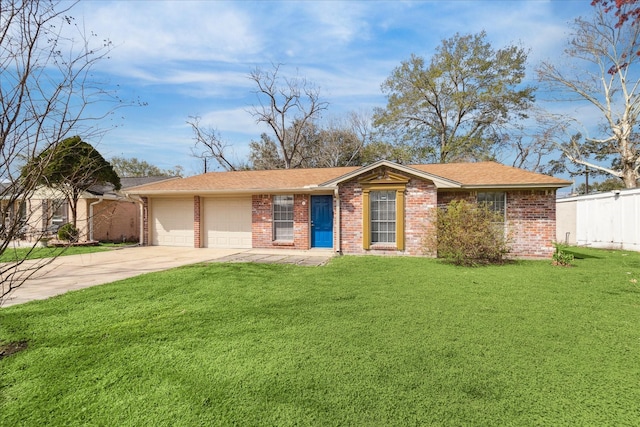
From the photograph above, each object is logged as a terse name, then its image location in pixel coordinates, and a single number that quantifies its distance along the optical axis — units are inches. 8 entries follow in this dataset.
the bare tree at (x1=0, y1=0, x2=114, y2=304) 103.8
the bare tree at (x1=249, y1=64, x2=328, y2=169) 1035.9
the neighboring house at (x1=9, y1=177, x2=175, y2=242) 628.1
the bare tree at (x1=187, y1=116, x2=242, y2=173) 1075.3
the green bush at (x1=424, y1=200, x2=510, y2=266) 372.5
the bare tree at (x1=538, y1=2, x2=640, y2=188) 777.6
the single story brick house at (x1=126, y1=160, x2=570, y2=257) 438.6
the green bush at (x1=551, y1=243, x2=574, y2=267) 372.8
